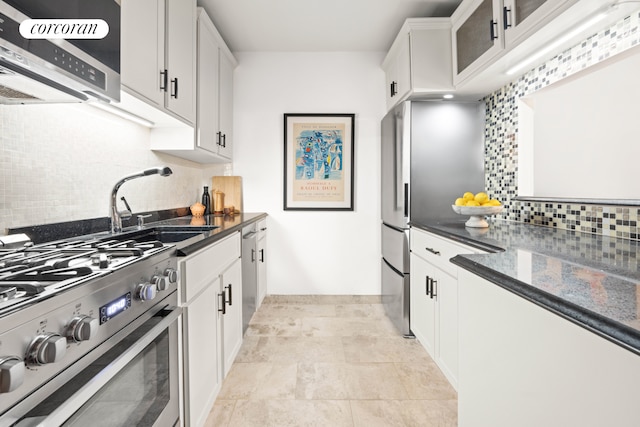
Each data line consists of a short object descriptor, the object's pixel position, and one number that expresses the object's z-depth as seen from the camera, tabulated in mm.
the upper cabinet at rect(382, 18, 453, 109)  2545
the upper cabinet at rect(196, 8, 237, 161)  2406
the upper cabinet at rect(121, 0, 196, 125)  1492
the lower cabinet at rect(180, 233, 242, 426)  1345
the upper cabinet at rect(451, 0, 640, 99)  1450
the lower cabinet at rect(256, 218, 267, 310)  3070
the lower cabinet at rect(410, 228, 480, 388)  1801
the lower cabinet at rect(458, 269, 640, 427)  518
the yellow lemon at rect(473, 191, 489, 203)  2020
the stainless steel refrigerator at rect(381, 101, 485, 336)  2520
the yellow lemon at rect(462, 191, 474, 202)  2092
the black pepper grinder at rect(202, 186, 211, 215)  3203
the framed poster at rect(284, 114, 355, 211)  3406
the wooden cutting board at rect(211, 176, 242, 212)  3348
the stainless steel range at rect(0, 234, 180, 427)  608
